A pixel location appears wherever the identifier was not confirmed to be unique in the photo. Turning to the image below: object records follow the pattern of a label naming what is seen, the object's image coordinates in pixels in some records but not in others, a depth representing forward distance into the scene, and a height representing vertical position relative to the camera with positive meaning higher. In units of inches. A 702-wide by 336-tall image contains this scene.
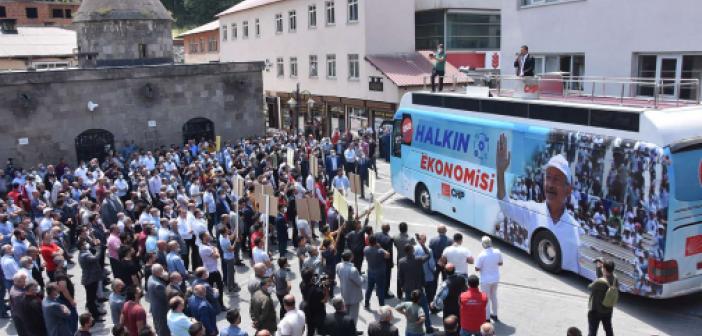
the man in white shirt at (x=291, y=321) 326.0 -132.1
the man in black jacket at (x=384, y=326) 312.3 -129.4
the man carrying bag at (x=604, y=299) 367.9 -140.1
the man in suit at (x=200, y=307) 355.9 -134.6
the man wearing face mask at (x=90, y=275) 449.1 -144.9
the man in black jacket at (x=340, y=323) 333.4 -135.9
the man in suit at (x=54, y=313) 363.3 -138.2
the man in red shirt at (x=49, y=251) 469.7 -131.3
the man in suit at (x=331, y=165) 852.6 -127.2
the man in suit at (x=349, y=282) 400.5 -136.8
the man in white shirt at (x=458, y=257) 422.9 -128.7
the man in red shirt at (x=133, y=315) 348.8 -134.6
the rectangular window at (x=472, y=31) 1366.9 +89.4
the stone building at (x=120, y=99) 984.3 -37.4
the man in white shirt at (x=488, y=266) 420.5 -134.8
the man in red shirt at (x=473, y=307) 355.6 -137.8
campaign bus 405.1 -88.7
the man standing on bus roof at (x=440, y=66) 758.5 +6.0
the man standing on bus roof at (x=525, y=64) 615.8 +4.8
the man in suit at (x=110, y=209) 613.6 -131.0
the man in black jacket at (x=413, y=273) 418.3 -139.2
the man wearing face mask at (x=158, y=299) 377.4 -136.8
